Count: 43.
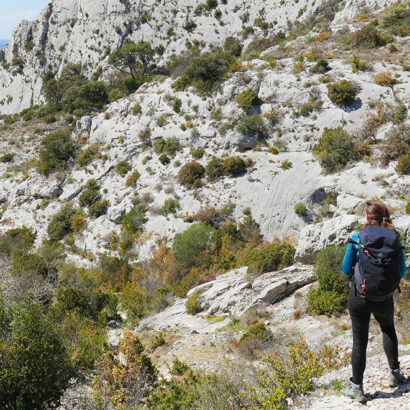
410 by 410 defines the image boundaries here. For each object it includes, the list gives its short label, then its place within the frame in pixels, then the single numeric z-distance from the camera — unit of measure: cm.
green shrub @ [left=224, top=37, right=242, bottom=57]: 3683
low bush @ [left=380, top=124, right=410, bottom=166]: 1591
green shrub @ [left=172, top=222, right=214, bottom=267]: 1733
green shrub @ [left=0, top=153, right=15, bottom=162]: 3244
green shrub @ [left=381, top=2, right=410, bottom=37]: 2399
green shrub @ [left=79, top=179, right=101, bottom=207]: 2512
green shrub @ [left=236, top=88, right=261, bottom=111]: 2280
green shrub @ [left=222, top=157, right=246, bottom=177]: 2083
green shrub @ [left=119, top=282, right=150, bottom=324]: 1372
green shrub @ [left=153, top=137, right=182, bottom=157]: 2467
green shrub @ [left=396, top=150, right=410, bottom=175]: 1487
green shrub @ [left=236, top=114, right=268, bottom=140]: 2186
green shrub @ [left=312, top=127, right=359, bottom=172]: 1742
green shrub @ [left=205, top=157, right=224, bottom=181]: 2138
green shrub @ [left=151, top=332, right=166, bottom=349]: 1048
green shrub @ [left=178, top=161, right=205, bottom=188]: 2172
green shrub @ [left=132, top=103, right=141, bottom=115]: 2909
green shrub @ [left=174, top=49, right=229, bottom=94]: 2613
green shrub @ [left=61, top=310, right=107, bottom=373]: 826
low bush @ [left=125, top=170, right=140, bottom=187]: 2438
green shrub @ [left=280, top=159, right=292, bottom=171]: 1956
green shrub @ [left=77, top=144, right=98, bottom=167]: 2839
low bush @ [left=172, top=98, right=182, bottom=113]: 2670
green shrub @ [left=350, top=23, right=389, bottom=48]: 2347
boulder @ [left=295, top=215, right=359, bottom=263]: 1109
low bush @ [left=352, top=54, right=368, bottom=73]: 2120
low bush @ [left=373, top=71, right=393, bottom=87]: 1950
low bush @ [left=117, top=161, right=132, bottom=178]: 2555
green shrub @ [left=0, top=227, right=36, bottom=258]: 2259
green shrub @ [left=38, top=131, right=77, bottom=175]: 2925
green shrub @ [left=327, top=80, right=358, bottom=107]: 1955
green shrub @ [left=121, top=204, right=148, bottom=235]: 2133
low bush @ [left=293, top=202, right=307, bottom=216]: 1745
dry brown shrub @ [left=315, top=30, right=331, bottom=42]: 2675
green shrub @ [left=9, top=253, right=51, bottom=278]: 1527
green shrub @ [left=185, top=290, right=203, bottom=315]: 1278
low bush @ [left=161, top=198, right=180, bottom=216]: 2106
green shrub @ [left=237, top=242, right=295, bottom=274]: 1298
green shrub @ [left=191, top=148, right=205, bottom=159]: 2306
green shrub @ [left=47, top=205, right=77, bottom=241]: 2381
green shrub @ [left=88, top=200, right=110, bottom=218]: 2389
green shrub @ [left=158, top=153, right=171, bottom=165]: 2420
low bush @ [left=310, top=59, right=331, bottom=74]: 2231
